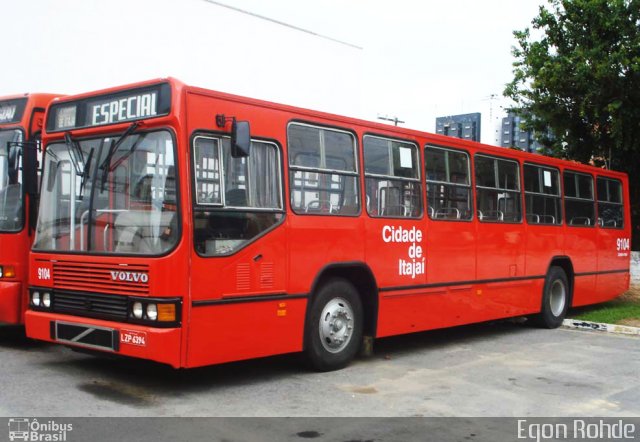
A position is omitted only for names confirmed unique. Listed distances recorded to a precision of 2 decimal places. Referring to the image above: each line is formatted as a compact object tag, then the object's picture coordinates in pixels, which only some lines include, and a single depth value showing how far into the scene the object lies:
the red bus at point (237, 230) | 6.12
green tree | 14.40
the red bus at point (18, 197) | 7.97
